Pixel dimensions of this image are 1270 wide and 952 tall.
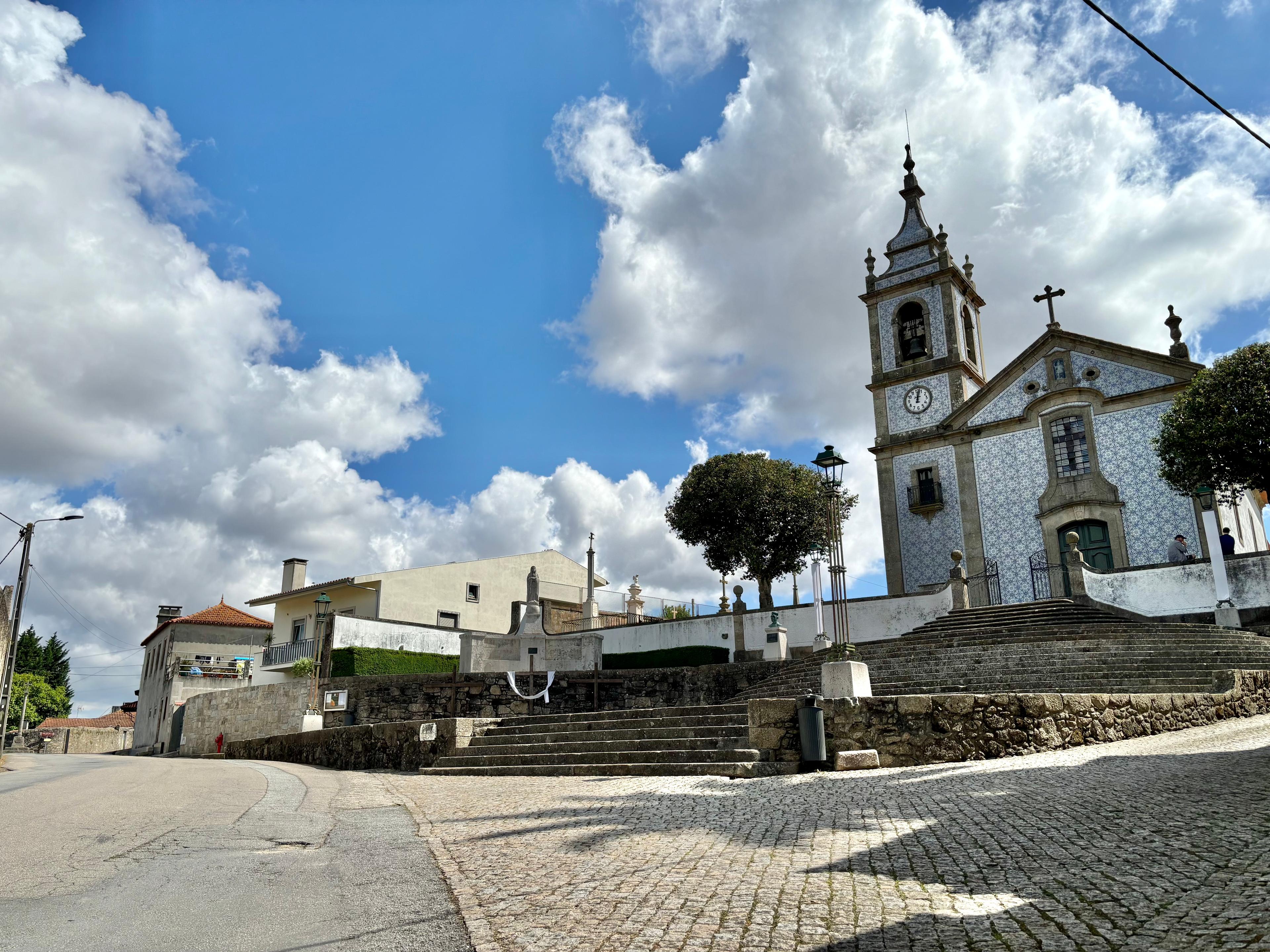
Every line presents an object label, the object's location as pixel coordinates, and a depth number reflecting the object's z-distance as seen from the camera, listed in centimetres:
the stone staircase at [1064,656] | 1352
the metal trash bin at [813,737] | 1012
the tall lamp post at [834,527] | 1494
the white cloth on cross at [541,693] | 1946
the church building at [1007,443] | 2345
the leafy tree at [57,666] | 6681
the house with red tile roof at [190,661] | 3553
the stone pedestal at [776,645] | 2155
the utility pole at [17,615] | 2252
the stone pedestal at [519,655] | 2448
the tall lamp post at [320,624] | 2708
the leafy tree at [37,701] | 5575
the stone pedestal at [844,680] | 1082
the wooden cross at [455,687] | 1977
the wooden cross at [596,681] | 2062
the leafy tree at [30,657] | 6500
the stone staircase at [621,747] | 1088
